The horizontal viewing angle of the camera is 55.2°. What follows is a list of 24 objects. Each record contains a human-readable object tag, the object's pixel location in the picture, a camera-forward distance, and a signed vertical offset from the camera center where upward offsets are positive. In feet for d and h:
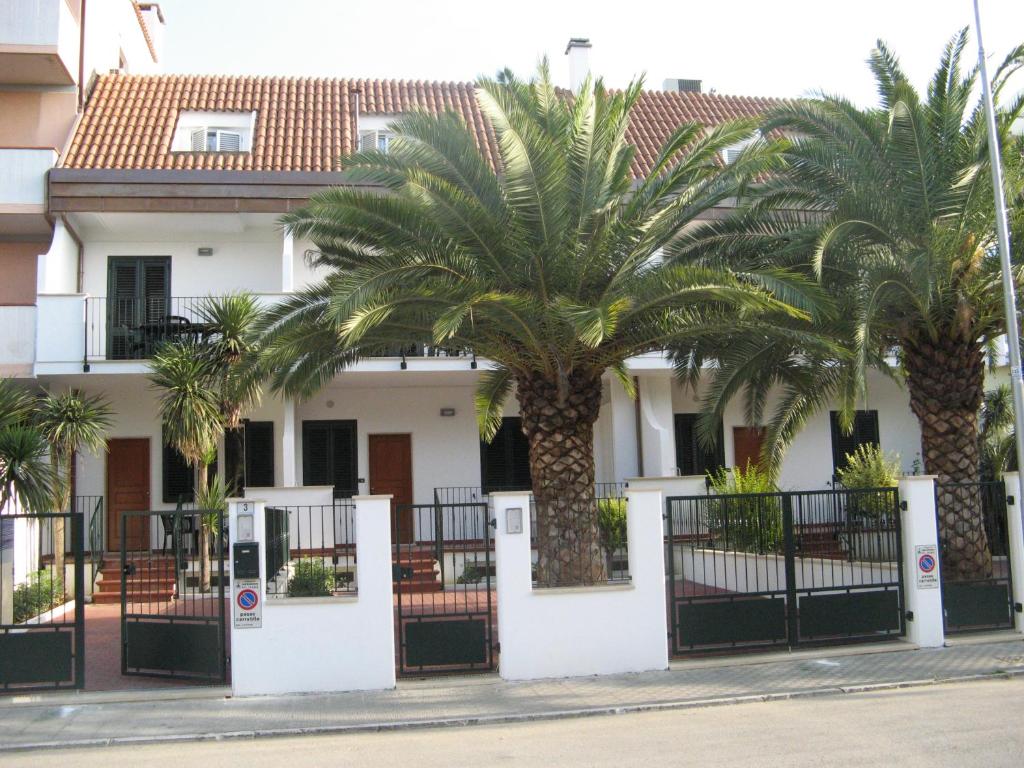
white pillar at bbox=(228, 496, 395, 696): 34.73 -4.79
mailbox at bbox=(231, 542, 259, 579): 34.60 -1.92
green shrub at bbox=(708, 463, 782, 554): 42.27 -1.50
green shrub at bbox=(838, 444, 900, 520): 59.31 +0.85
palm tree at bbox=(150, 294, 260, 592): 52.37 +6.59
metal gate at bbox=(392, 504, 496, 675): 36.52 -5.14
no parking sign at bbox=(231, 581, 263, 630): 34.68 -3.58
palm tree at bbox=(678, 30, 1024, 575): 40.11 +10.22
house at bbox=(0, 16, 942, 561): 60.70 +12.10
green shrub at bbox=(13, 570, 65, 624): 45.11 -4.04
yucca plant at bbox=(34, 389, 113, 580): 51.44 +4.47
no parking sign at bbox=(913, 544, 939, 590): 39.58 -3.35
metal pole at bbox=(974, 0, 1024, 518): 37.73 +9.26
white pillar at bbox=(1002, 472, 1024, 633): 41.32 -2.54
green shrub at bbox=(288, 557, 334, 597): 39.95 -3.22
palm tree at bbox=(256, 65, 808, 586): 35.65 +8.94
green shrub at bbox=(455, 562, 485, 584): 51.13 -4.04
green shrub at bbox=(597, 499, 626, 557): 57.41 -1.61
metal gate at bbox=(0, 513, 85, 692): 35.01 -4.95
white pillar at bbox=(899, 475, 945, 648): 39.37 -3.48
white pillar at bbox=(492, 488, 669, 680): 35.96 -4.45
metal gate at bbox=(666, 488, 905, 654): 38.34 -3.63
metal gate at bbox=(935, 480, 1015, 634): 41.22 -3.77
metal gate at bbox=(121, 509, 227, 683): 35.27 -4.54
